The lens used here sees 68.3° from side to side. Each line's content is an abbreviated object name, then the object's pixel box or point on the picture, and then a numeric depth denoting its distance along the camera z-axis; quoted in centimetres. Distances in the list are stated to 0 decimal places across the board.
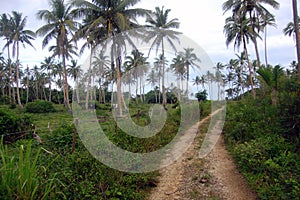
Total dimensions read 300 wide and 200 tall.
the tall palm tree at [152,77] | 1256
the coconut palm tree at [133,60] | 1662
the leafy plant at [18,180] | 226
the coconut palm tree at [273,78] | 743
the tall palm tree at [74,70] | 3538
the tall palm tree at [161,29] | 1655
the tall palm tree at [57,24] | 2094
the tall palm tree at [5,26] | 2542
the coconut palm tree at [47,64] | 3906
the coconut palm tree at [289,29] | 2434
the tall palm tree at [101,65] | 1851
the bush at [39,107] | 2544
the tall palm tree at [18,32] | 2567
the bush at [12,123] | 891
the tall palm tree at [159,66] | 1398
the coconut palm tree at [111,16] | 1548
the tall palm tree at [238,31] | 1869
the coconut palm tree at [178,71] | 1027
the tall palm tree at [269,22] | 2045
